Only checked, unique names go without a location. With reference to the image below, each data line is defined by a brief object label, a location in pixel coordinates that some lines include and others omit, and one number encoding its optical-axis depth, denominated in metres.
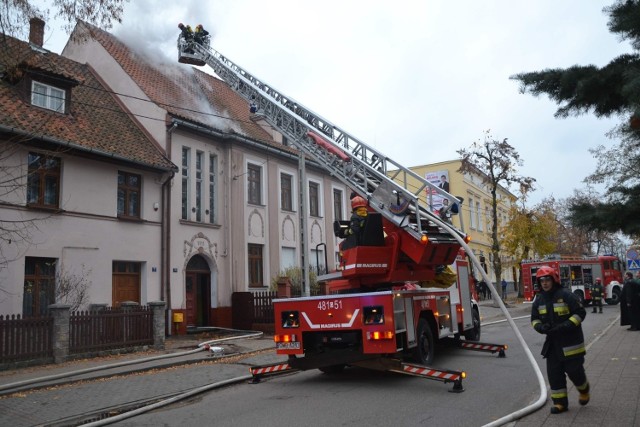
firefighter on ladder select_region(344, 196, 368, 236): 9.91
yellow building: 45.05
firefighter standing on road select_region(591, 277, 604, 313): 24.56
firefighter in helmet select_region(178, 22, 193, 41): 18.47
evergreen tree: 3.54
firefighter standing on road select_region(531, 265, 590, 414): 6.29
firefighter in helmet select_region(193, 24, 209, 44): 18.47
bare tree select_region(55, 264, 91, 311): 14.77
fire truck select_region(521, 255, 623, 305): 30.19
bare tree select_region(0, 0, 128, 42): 8.09
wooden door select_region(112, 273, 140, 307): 17.02
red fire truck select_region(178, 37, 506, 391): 8.73
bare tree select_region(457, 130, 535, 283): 32.38
